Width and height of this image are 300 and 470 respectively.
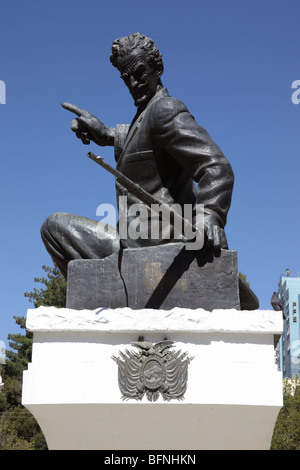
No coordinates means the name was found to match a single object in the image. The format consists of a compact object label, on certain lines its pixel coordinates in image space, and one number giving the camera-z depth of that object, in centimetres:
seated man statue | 496
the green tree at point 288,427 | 2711
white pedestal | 427
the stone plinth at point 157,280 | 471
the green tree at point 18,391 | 2878
